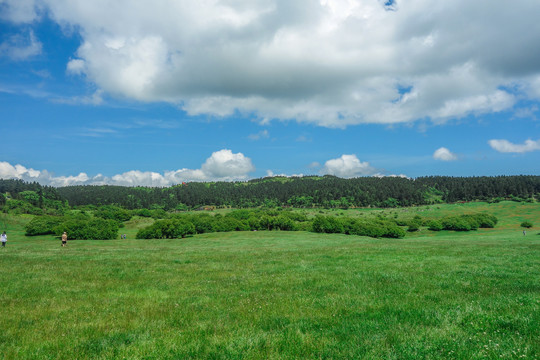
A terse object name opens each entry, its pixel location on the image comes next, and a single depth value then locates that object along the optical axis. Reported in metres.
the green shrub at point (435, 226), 130.95
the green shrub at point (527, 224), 121.44
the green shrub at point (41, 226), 92.69
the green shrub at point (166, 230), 88.80
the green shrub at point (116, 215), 165.38
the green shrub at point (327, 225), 107.94
